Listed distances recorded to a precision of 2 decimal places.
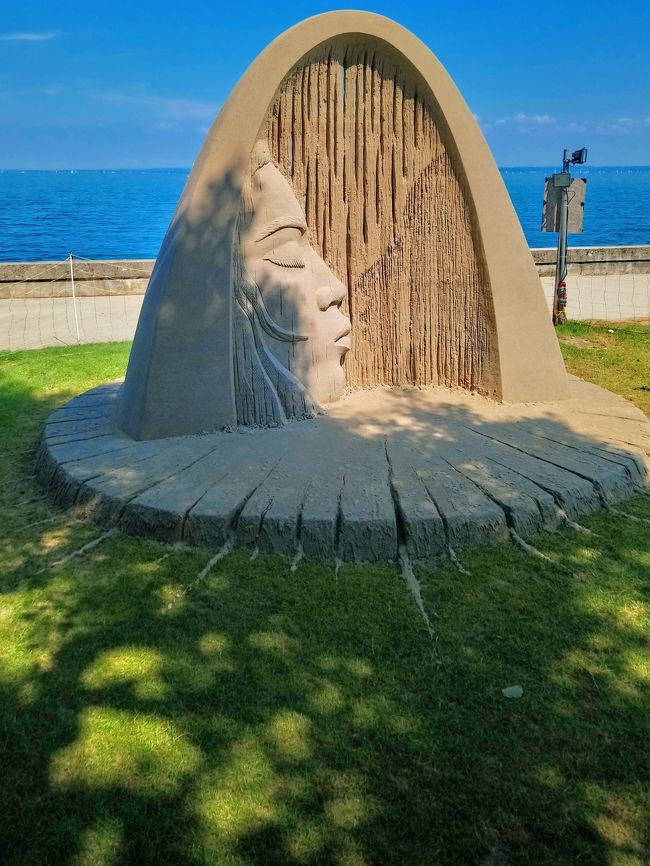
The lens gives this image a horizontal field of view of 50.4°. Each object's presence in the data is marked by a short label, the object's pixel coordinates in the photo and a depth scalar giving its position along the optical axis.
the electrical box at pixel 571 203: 10.27
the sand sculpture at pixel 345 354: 3.85
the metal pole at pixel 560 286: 10.57
